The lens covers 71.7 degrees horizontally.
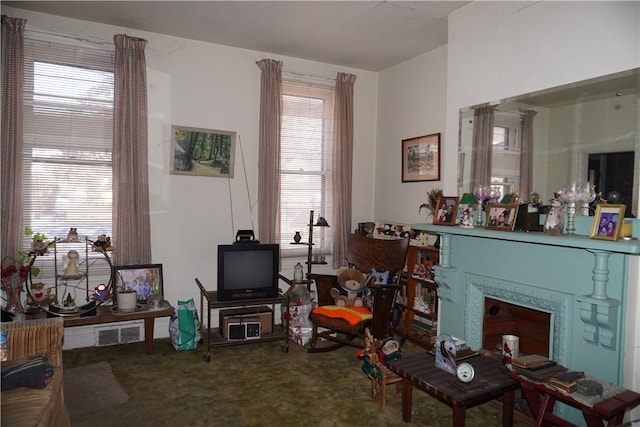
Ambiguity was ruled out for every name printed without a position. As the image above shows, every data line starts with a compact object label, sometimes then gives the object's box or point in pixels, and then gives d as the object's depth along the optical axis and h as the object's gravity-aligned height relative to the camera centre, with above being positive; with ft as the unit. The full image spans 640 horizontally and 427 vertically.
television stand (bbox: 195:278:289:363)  12.24 -4.02
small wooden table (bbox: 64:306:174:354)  11.46 -3.33
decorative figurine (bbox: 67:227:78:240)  11.96 -1.14
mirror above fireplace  7.82 +1.25
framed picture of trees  13.84 +1.38
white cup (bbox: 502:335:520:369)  8.75 -2.98
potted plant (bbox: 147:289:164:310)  12.66 -3.08
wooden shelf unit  13.11 -3.14
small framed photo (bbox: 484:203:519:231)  9.25 -0.36
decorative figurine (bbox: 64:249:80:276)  12.05 -1.95
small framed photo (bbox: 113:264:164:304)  12.72 -2.50
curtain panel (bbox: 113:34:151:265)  12.74 +1.15
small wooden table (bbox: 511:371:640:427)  6.73 -3.19
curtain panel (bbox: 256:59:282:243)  14.73 +1.66
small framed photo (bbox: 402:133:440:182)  14.17 +1.35
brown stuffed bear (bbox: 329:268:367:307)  13.43 -2.78
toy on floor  9.59 -3.68
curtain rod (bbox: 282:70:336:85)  15.46 +4.26
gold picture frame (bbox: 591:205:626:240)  7.53 -0.34
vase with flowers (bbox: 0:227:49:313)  11.33 -2.12
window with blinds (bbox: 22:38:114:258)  12.12 +1.51
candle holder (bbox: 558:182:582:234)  8.42 +0.01
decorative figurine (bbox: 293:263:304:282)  14.64 -2.56
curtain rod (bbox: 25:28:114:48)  11.98 +4.37
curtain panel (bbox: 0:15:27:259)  11.41 +1.58
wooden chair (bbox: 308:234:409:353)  12.03 -2.70
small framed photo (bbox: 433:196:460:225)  10.87 -0.28
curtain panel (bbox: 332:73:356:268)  16.03 +1.31
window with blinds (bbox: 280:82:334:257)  15.65 +1.22
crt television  12.57 -2.20
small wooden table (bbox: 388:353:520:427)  7.60 -3.33
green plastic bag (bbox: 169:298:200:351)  12.60 -3.87
